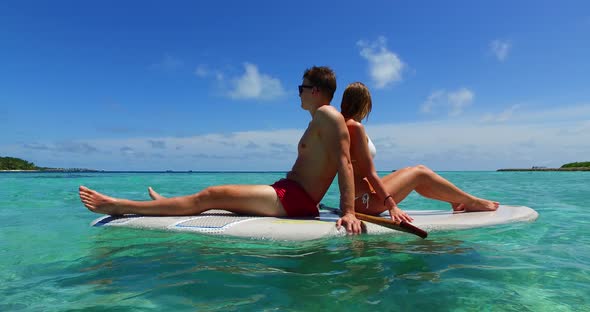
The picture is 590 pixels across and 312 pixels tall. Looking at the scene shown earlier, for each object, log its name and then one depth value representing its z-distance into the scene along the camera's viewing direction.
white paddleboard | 3.57
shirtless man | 3.62
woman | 3.89
